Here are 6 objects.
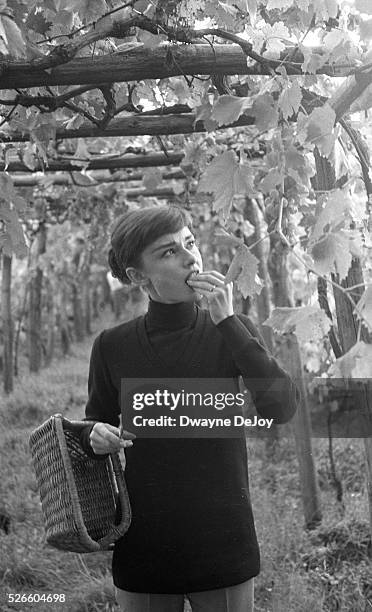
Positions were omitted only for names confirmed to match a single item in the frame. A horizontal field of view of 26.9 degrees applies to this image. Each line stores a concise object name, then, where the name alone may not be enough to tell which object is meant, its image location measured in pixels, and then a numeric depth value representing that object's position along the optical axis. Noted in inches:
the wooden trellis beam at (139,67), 70.2
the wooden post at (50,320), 556.4
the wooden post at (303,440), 169.5
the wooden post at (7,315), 360.5
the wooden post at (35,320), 448.1
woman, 69.4
